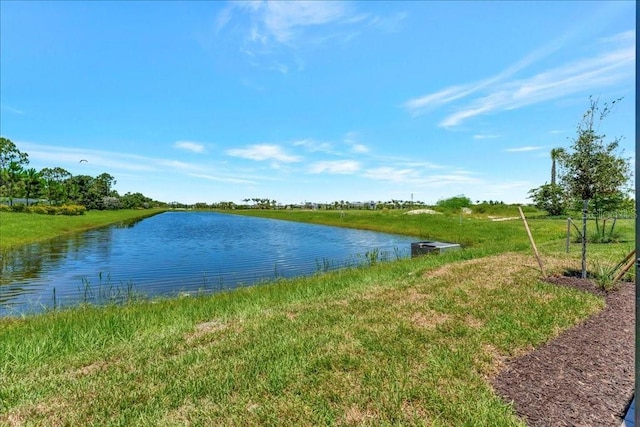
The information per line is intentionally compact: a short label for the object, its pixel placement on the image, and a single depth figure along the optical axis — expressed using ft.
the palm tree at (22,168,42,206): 231.34
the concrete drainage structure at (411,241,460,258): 66.74
